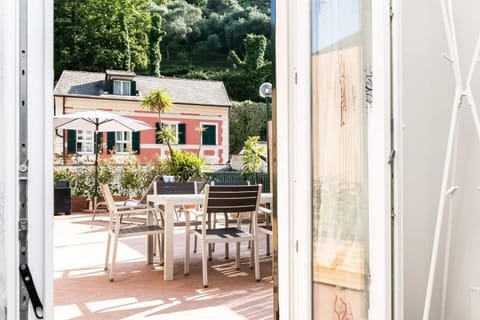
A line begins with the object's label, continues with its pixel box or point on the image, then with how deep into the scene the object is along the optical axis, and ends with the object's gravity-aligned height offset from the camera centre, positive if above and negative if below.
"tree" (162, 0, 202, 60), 18.78 +6.16
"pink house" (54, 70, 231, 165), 13.50 +1.71
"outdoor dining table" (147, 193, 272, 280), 4.14 -0.57
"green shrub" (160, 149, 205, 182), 10.47 -0.11
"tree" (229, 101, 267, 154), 17.25 +1.58
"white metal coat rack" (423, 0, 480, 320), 1.97 +0.27
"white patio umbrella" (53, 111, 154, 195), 8.43 +0.83
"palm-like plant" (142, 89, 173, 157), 11.29 +1.59
